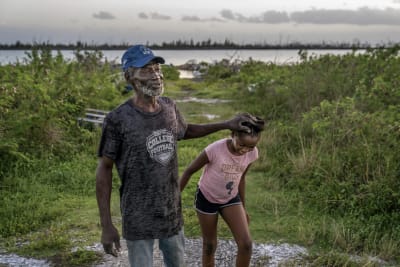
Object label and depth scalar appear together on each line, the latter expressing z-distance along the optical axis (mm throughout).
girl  3428
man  2676
